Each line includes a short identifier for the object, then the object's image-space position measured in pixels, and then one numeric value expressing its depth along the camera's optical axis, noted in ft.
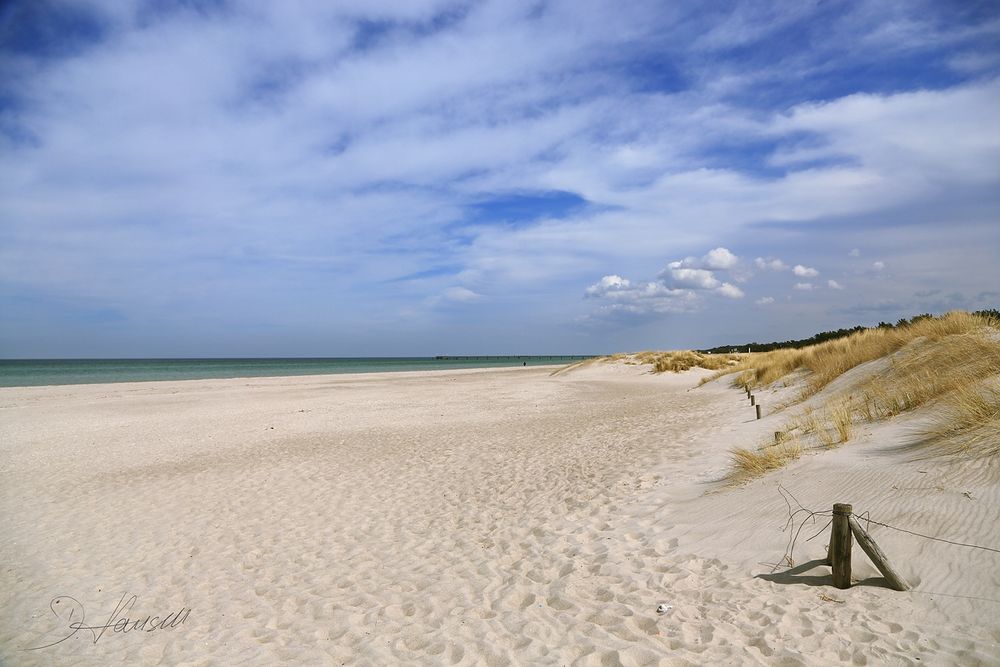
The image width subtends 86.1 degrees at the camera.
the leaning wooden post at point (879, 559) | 13.52
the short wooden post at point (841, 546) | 14.11
